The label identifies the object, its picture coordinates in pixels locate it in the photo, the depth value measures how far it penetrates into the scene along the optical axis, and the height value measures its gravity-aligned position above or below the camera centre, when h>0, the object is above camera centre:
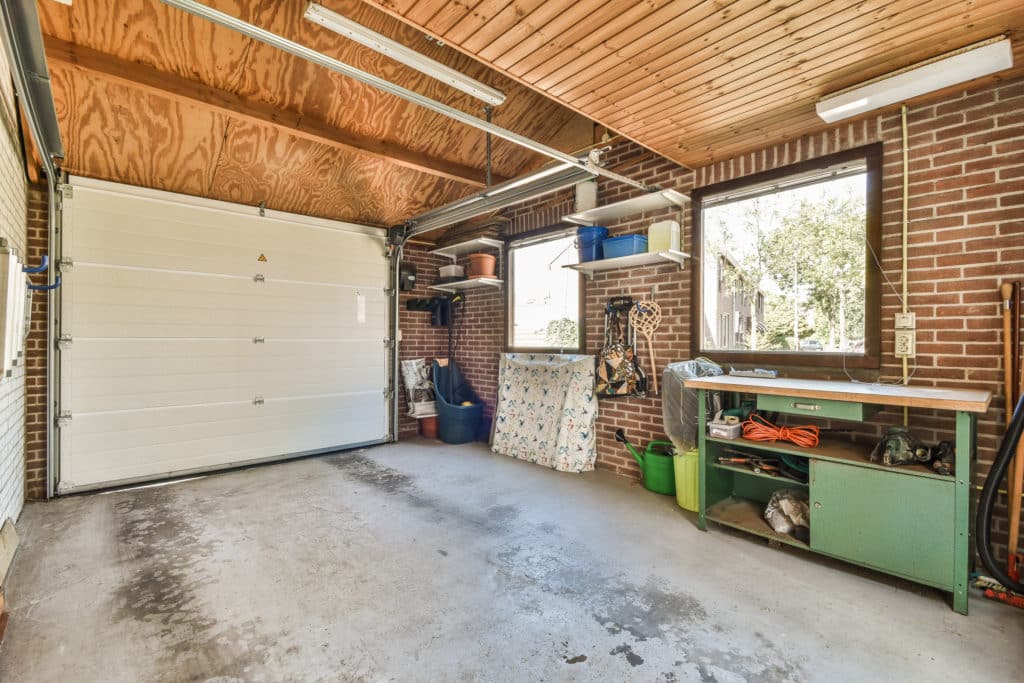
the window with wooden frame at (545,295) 5.25 +0.54
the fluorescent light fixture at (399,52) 2.21 +1.52
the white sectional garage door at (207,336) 4.08 +0.04
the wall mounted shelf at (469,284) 5.75 +0.73
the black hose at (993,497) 2.19 -0.73
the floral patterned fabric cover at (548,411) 4.77 -0.76
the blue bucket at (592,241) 4.47 +0.96
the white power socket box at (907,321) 2.93 +0.13
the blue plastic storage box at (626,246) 4.10 +0.85
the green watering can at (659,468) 3.99 -1.09
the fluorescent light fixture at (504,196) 3.93 +1.37
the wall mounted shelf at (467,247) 5.80 +1.22
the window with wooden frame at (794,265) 3.15 +0.58
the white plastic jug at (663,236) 3.90 +0.88
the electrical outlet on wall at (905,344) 2.93 -0.01
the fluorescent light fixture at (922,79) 2.33 +1.41
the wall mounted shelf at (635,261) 3.95 +0.73
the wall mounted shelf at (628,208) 3.97 +1.22
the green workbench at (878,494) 2.27 -0.80
